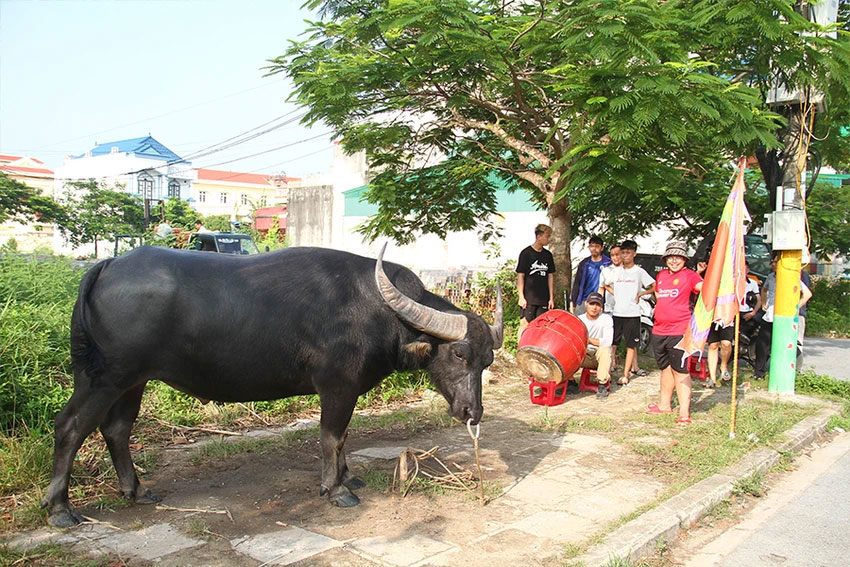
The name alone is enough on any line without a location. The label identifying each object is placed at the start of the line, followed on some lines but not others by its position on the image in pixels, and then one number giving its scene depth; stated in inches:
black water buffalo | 164.4
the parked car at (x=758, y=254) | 525.7
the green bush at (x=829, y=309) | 637.3
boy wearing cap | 318.7
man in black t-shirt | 352.5
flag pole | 238.8
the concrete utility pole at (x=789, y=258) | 309.9
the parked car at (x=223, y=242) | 637.3
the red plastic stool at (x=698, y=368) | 365.4
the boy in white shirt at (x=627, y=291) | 342.3
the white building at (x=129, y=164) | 2419.8
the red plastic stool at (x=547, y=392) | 297.7
